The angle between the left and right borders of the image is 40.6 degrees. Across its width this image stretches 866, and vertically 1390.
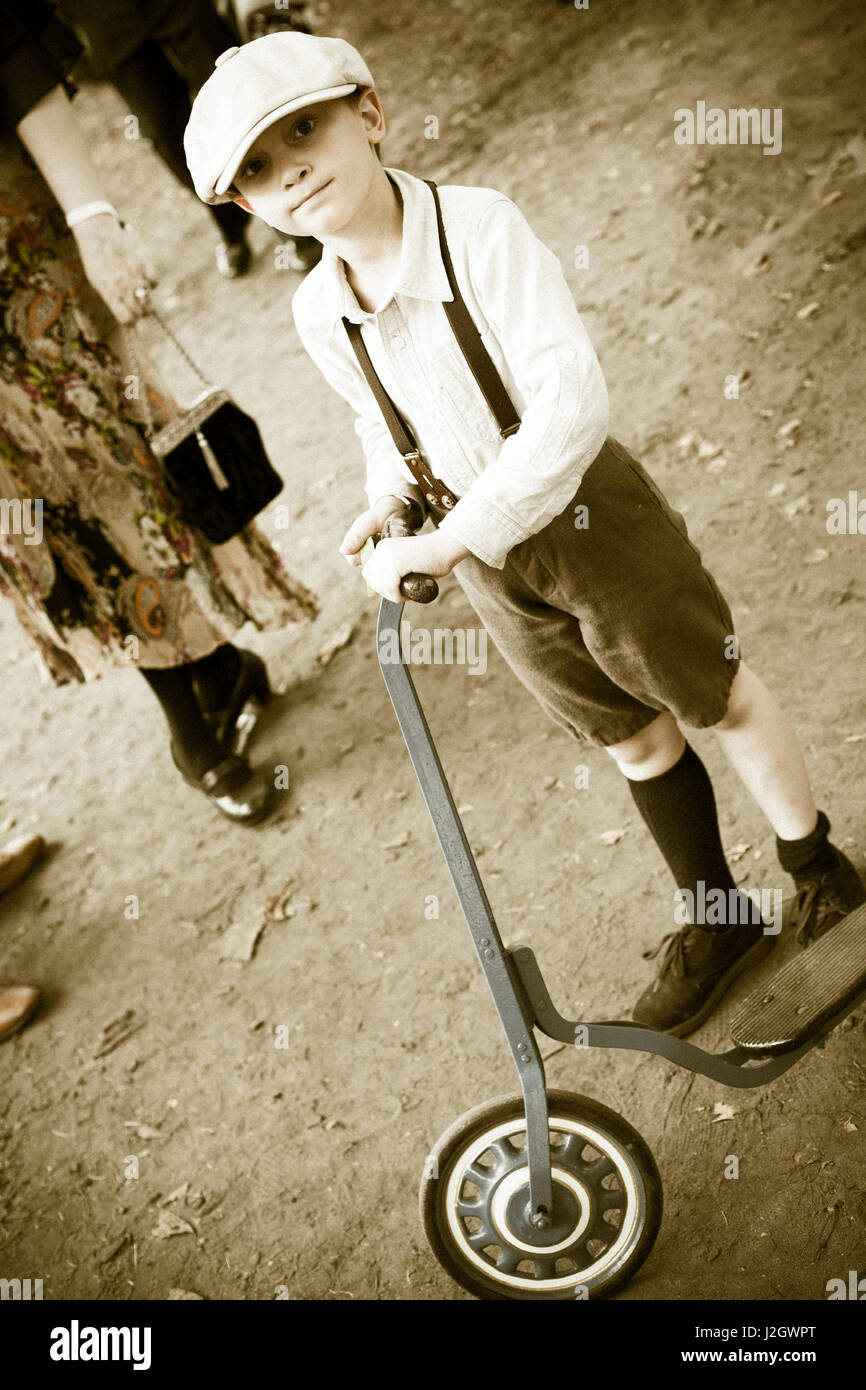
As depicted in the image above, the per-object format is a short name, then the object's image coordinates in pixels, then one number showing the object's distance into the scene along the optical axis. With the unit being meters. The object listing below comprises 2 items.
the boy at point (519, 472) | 1.53
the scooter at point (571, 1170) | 1.86
